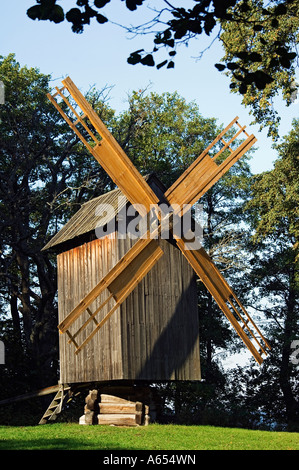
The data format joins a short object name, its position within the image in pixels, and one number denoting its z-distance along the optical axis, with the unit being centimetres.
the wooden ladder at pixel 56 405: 1978
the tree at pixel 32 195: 2588
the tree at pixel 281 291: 2710
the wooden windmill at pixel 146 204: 1534
